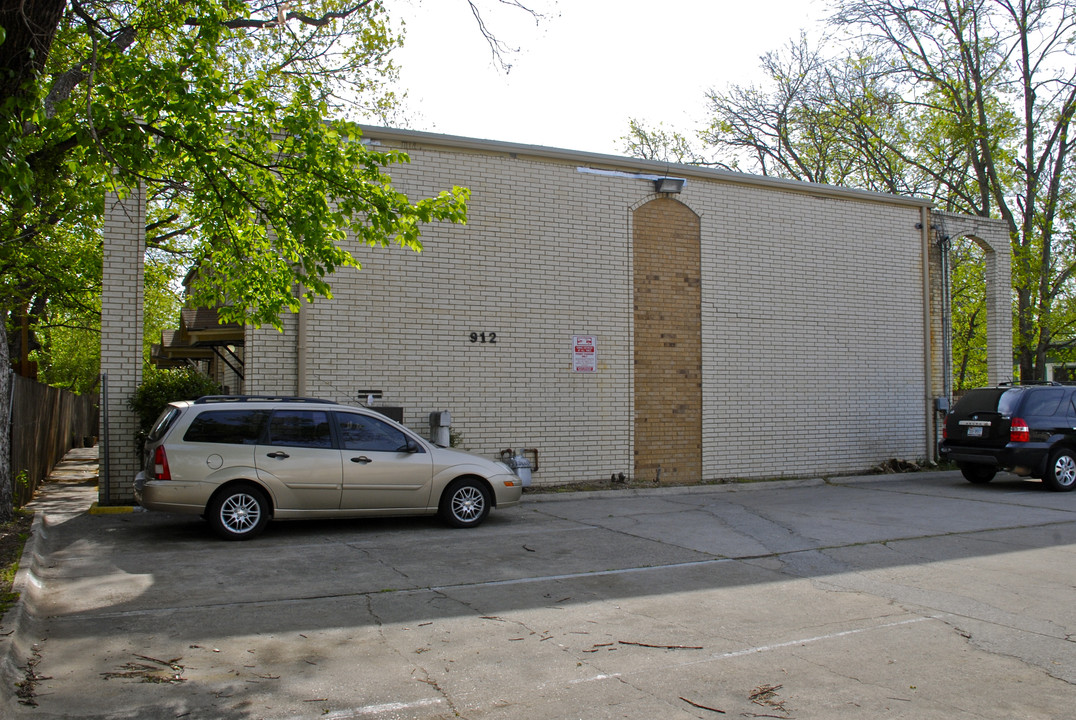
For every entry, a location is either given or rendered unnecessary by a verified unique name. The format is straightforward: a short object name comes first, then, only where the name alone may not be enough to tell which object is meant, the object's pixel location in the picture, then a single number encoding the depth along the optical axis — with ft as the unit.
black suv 46.44
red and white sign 46.34
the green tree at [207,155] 23.43
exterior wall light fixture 48.39
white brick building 42.64
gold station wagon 29.32
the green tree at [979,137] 82.69
